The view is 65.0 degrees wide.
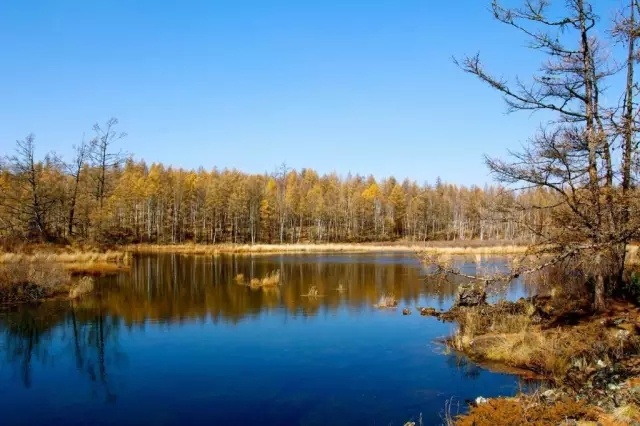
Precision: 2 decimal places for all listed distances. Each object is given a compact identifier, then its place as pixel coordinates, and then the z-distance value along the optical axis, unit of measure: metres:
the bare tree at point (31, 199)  40.20
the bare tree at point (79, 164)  47.57
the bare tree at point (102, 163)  48.38
